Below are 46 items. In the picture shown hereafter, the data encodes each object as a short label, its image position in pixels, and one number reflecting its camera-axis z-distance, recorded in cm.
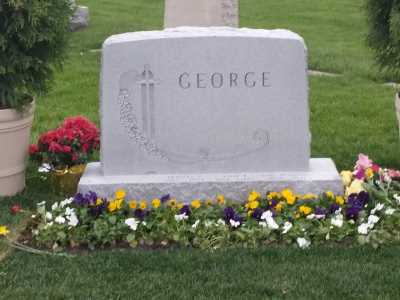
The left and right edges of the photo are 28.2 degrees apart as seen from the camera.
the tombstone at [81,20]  1444
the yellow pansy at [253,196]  550
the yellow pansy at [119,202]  537
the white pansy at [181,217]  526
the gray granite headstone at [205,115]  559
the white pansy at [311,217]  524
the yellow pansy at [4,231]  516
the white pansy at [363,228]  509
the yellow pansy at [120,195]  546
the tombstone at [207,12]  902
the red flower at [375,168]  591
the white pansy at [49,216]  534
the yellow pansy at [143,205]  541
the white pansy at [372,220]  516
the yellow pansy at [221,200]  555
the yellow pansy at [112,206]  535
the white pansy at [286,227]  509
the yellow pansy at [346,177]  582
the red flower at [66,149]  620
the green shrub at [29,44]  567
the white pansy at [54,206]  547
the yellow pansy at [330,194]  553
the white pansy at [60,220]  524
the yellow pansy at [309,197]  555
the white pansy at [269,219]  514
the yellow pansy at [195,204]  543
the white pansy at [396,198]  551
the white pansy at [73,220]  520
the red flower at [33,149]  621
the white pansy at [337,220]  514
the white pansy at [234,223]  517
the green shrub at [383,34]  616
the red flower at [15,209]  562
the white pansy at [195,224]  515
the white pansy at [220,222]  520
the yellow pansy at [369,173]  579
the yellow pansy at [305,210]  528
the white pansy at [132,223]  512
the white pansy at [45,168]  616
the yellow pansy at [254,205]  537
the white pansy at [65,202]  551
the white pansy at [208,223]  518
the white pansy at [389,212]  523
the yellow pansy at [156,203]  540
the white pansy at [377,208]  528
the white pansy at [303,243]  501
